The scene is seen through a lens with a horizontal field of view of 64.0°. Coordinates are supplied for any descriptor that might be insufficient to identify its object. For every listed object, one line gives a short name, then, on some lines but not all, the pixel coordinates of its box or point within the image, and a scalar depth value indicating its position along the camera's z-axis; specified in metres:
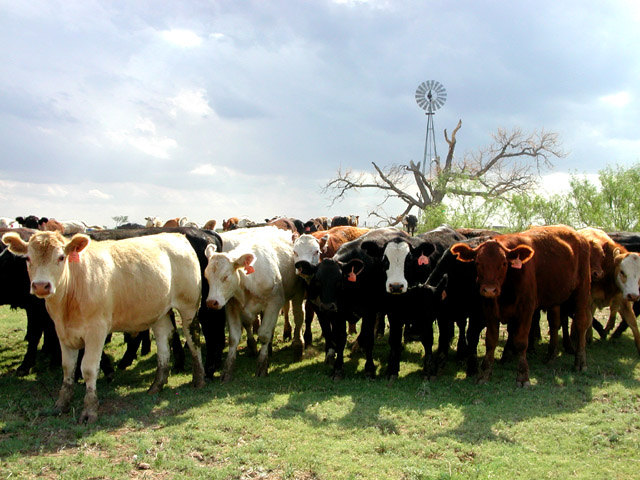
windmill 37.10
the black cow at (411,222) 21.01
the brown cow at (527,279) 7.05
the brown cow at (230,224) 19.76
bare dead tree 30.69
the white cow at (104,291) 5.45
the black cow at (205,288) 7.98
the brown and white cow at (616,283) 8.59
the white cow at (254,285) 7.25
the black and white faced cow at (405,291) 7.53
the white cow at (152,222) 19.02
